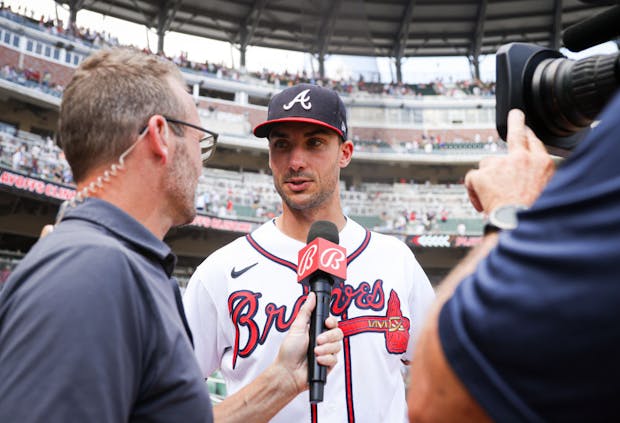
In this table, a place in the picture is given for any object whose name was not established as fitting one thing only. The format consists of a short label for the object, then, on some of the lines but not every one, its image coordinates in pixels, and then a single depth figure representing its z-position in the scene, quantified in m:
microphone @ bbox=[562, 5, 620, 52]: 1.08
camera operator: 0.62
